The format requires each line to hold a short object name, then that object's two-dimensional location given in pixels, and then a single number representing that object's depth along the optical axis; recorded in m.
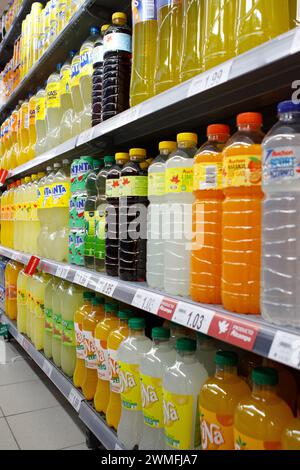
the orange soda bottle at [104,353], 1.66
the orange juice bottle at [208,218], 1.09
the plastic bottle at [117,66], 1.69
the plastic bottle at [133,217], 1.46
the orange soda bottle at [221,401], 1.02
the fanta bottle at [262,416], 0.90
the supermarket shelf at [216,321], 0.78
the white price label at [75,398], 1.82
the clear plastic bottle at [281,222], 0.88
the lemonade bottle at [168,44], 1.37
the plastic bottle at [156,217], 1.32
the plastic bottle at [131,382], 1.41
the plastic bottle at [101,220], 1.74
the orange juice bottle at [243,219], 0.97
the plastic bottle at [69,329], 2.11
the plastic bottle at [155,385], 1.29
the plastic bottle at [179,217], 1.20
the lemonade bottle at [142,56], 1.49
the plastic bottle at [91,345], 1.79
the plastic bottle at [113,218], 1.57
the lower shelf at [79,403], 1.53
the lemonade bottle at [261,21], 1.01
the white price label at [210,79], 0.96
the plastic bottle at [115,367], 1.54
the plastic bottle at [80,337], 1.89
